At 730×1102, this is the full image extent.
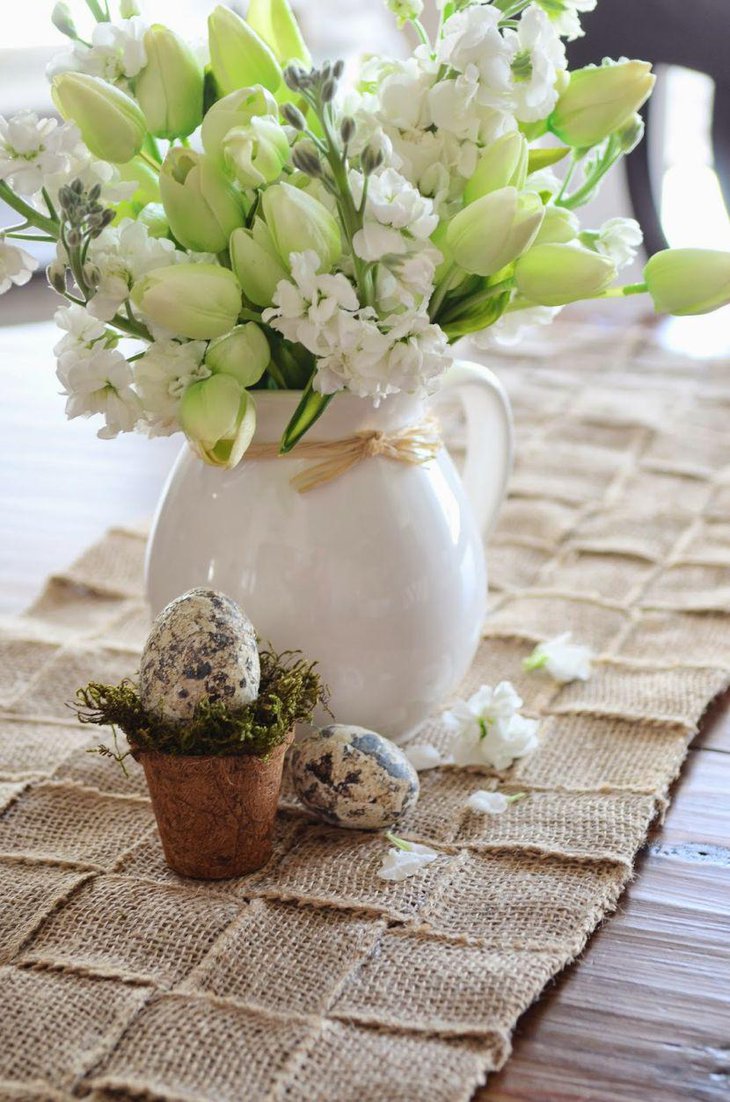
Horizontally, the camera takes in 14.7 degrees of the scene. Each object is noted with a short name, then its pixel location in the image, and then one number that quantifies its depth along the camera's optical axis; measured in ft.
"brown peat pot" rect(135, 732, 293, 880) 2.17
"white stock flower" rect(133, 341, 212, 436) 2.17
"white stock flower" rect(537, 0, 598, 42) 2.19
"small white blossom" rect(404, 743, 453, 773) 2.39
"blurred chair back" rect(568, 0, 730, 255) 4.40
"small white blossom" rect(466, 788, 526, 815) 2.31
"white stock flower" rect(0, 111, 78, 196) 2.10
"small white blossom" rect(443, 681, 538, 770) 2.38
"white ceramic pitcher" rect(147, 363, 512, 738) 2.29
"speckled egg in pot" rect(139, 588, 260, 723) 2.14
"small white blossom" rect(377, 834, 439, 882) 2.21
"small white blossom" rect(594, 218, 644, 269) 2.27
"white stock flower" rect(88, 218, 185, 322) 2.12
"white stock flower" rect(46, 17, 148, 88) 2.14
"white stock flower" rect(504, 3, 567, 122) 2.13
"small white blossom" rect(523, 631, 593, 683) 2.57
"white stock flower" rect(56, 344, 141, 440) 2.15
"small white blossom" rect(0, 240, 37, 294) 2.15
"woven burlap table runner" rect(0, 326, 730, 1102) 2.01
